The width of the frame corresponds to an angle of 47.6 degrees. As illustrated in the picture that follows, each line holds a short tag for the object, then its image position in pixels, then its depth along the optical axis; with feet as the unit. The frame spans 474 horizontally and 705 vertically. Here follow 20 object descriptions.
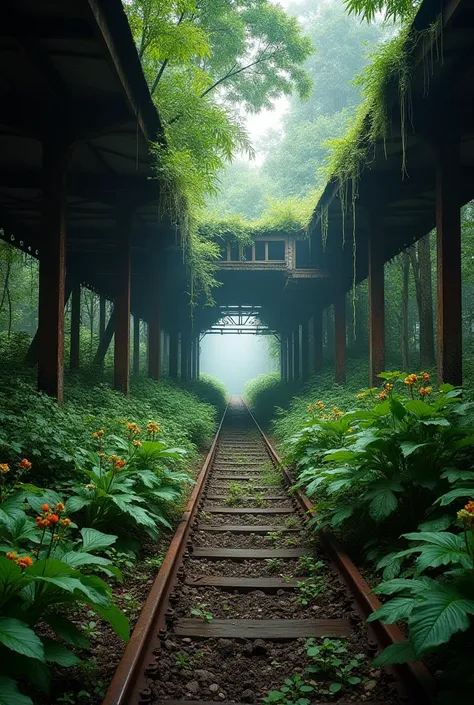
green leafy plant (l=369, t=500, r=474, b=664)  7.72
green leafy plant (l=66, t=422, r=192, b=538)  15.03
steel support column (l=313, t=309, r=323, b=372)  71.82
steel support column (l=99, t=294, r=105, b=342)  75.05
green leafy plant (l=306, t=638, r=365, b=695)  9.15
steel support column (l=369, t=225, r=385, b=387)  39.52
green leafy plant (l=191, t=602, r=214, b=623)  12.01
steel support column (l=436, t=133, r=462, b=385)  26.37
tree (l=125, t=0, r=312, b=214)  36.20
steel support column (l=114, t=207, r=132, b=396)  38.78
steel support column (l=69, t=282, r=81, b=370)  59.06
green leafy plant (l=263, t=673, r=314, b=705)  8.75
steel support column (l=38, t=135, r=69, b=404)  26.17
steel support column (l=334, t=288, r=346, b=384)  55.31
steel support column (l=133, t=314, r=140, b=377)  85.04
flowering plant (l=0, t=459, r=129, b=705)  7.68
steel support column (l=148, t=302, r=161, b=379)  54.90
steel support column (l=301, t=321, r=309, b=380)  84.07
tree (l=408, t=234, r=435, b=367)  50.31
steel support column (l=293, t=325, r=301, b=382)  95.44
